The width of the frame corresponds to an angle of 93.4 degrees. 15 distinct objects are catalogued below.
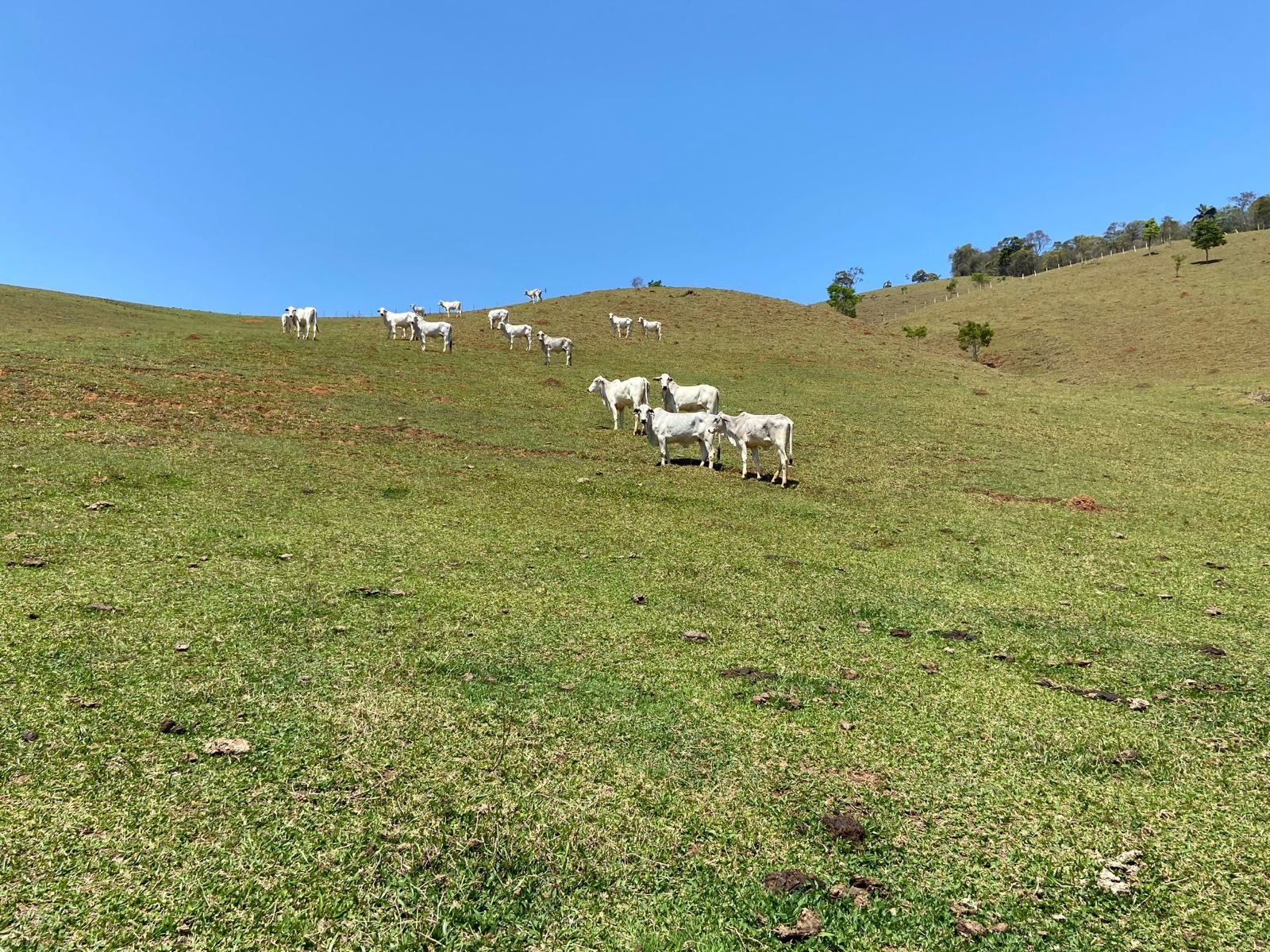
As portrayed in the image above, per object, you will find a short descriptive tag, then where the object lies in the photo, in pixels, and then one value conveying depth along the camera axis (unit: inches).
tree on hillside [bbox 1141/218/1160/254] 3695.6
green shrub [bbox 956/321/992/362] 2000.5
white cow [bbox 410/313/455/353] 1229.1
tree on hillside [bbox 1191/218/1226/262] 2974.9
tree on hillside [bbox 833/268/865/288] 5191.9
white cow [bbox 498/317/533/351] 1389.0
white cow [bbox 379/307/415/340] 1318.9
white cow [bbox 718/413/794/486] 569.3
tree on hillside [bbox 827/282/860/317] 3211.1
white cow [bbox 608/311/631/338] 1685.5
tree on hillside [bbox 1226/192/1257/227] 5142.7
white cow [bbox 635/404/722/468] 621.0
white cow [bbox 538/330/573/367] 1245.1
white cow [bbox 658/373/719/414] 778.2
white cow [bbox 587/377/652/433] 805.2
